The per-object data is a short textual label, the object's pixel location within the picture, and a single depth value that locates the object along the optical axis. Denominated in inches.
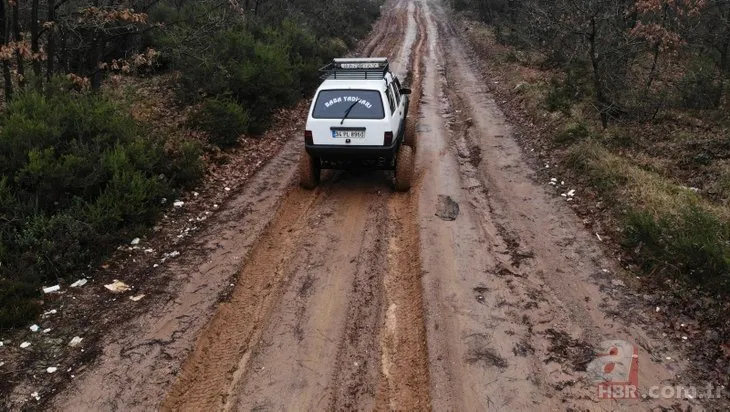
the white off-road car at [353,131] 351.9
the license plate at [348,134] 351.9
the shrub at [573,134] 459.1
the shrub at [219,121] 451.2
